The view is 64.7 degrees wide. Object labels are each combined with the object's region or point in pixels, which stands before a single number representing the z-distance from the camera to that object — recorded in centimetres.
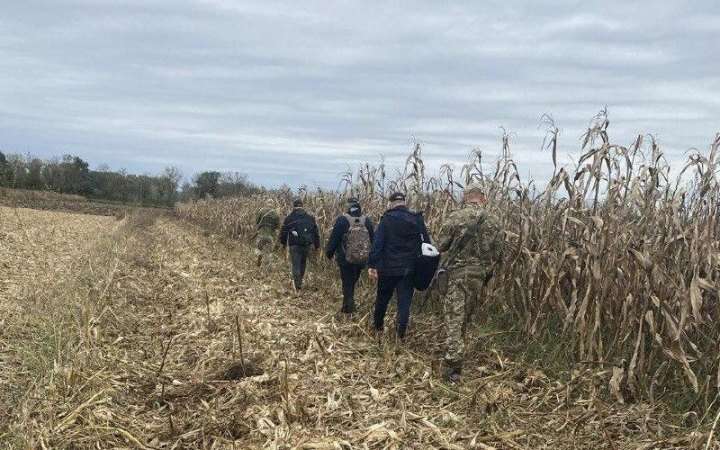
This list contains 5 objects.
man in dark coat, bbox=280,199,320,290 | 1055
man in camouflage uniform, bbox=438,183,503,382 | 607
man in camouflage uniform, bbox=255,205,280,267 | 1280
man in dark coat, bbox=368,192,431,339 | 682
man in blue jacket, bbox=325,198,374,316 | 851
